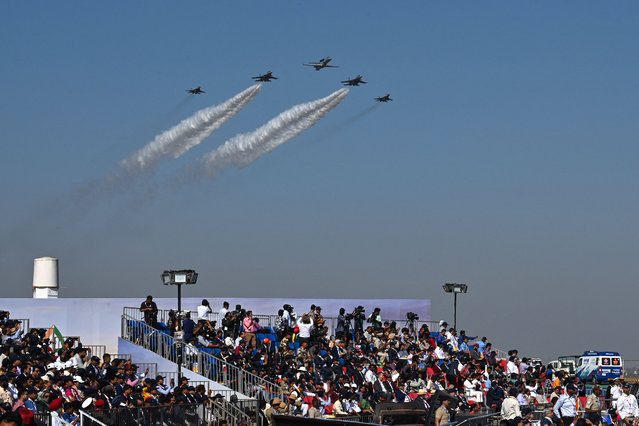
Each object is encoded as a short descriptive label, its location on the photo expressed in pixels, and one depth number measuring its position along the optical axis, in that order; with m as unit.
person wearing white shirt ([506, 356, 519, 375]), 45.78
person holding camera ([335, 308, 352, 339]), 45.22
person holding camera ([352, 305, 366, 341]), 46.56
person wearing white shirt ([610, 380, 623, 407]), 36.28
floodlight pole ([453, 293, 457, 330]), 49.35
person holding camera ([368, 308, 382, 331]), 47.56
